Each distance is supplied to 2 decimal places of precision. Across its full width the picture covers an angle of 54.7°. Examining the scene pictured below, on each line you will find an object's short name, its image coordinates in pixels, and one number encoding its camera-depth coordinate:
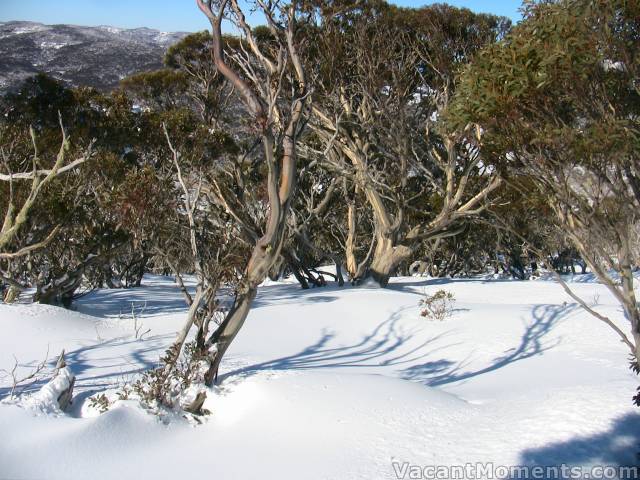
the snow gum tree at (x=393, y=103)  15.15
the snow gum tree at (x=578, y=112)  5.00
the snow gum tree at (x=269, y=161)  6.02
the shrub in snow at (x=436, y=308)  10.71
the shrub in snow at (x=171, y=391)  5.05
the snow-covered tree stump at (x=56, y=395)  4.70
